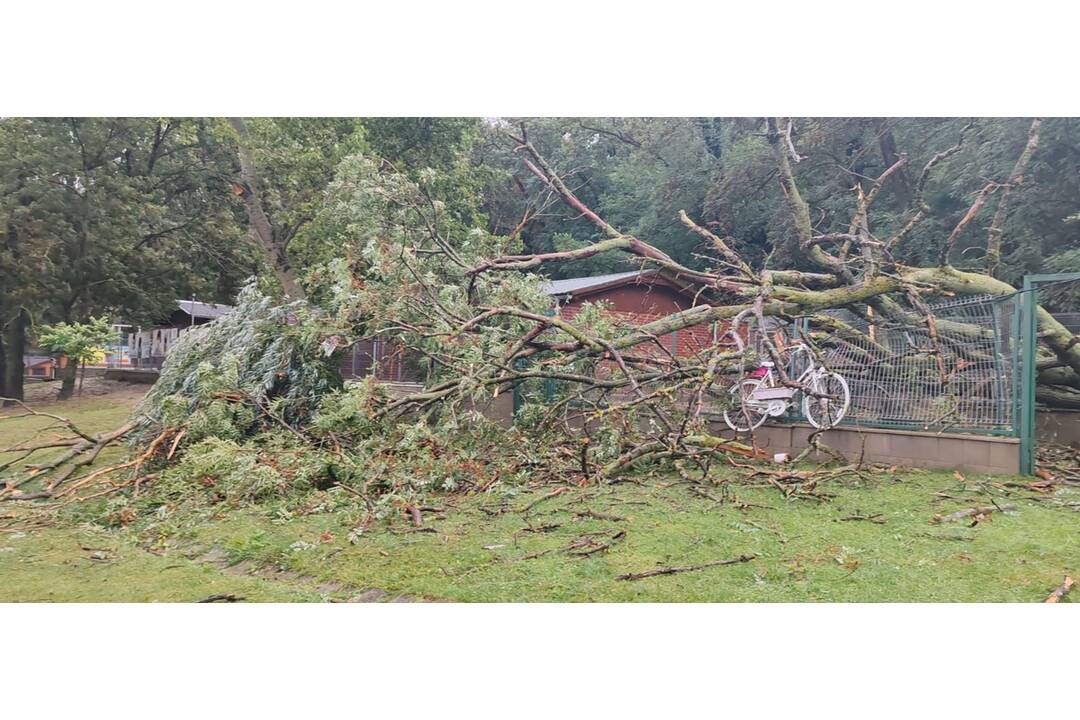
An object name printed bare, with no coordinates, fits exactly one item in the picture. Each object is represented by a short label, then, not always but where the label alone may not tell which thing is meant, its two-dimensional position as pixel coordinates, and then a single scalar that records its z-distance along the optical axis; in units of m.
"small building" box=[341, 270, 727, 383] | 7.53
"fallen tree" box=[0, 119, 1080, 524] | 5.74
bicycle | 6.28
